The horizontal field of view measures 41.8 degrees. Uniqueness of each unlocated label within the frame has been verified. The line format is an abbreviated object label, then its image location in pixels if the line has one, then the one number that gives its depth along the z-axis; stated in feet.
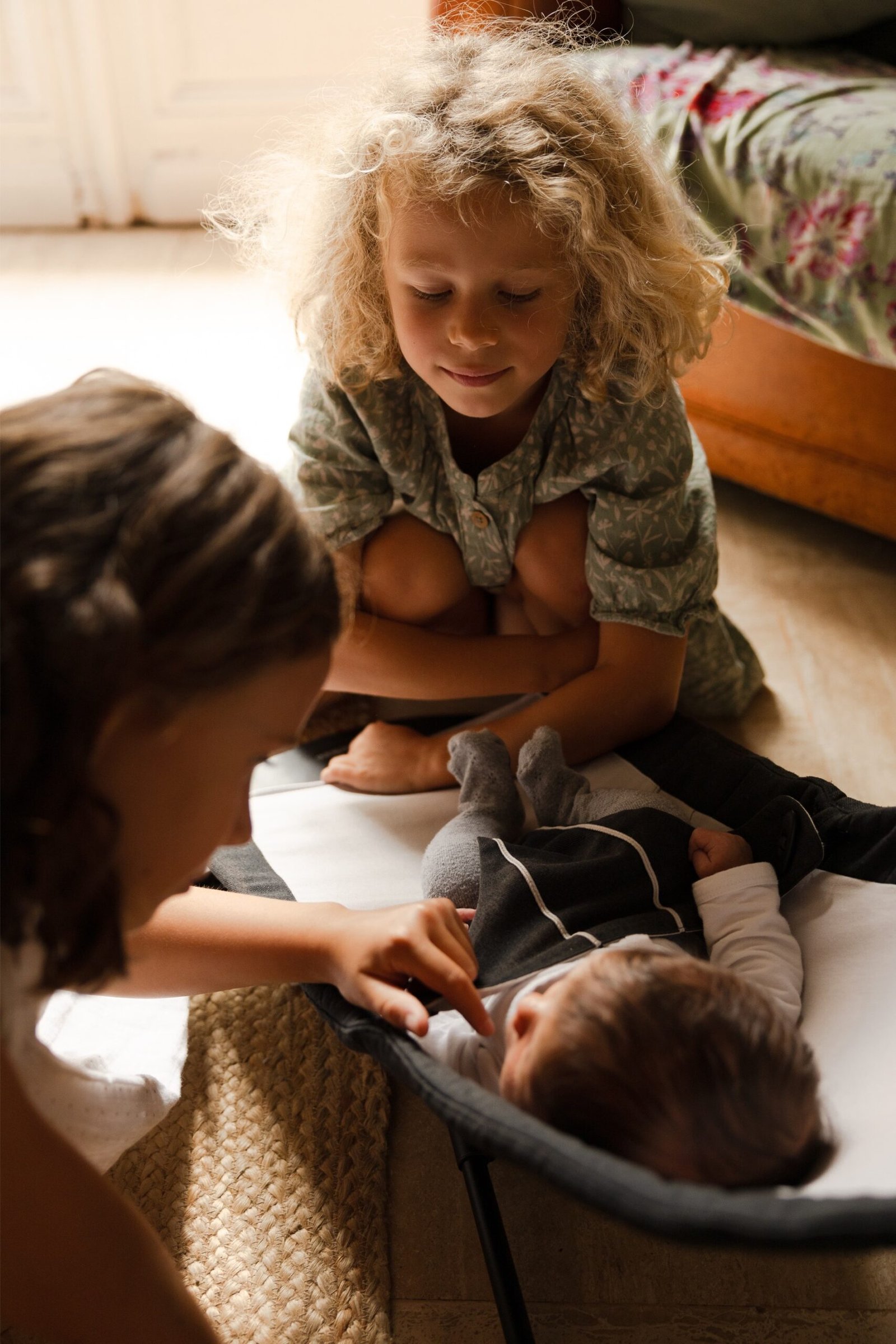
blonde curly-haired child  3.24
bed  4.30
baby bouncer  1.81
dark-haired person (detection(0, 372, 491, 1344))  1.72
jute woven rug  2.80
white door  7.49
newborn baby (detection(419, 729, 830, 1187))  2.16
